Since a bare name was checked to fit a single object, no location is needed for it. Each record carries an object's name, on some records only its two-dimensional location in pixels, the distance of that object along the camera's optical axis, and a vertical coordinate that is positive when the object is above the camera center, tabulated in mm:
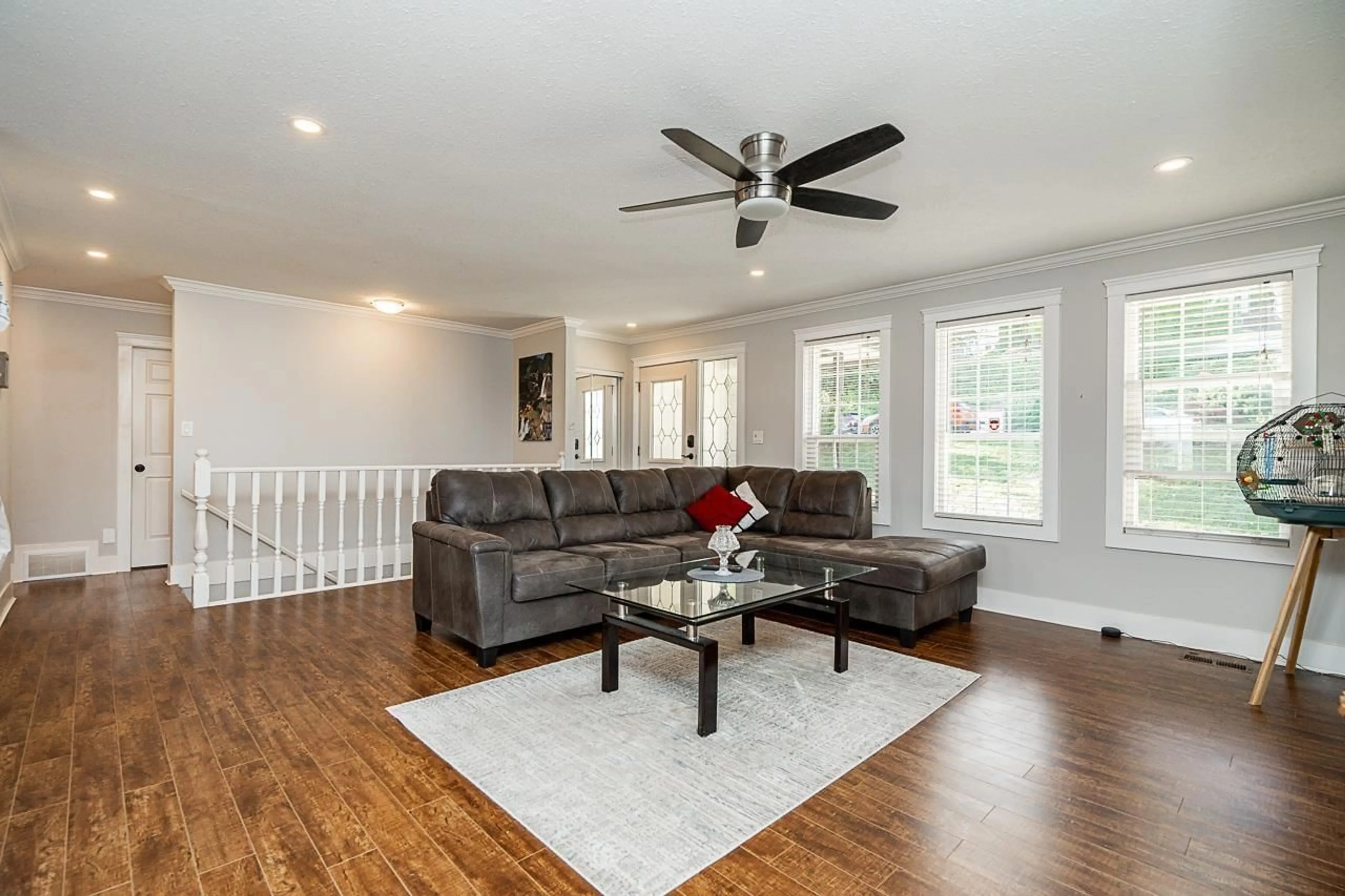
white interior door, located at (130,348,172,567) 5871 -172
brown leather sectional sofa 3473 -676
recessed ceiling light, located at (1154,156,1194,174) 2850 +1314
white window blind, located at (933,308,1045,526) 4461 +224
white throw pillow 5062 -550
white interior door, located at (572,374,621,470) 7504 +254
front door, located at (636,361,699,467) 6902 +332
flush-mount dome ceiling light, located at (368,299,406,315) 5562 +1221
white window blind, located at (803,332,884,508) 5383 +377
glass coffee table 2545 -709
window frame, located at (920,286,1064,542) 4309 +284
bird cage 2832 -75
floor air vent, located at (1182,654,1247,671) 3426 -1169
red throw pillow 5164 -529
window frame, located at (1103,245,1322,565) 3402 +547
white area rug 1891 -1167
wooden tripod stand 2871 -635
